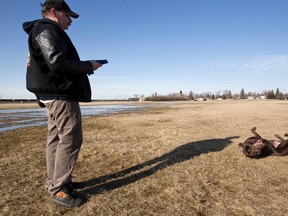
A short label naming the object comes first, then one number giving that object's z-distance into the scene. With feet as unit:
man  9.92
